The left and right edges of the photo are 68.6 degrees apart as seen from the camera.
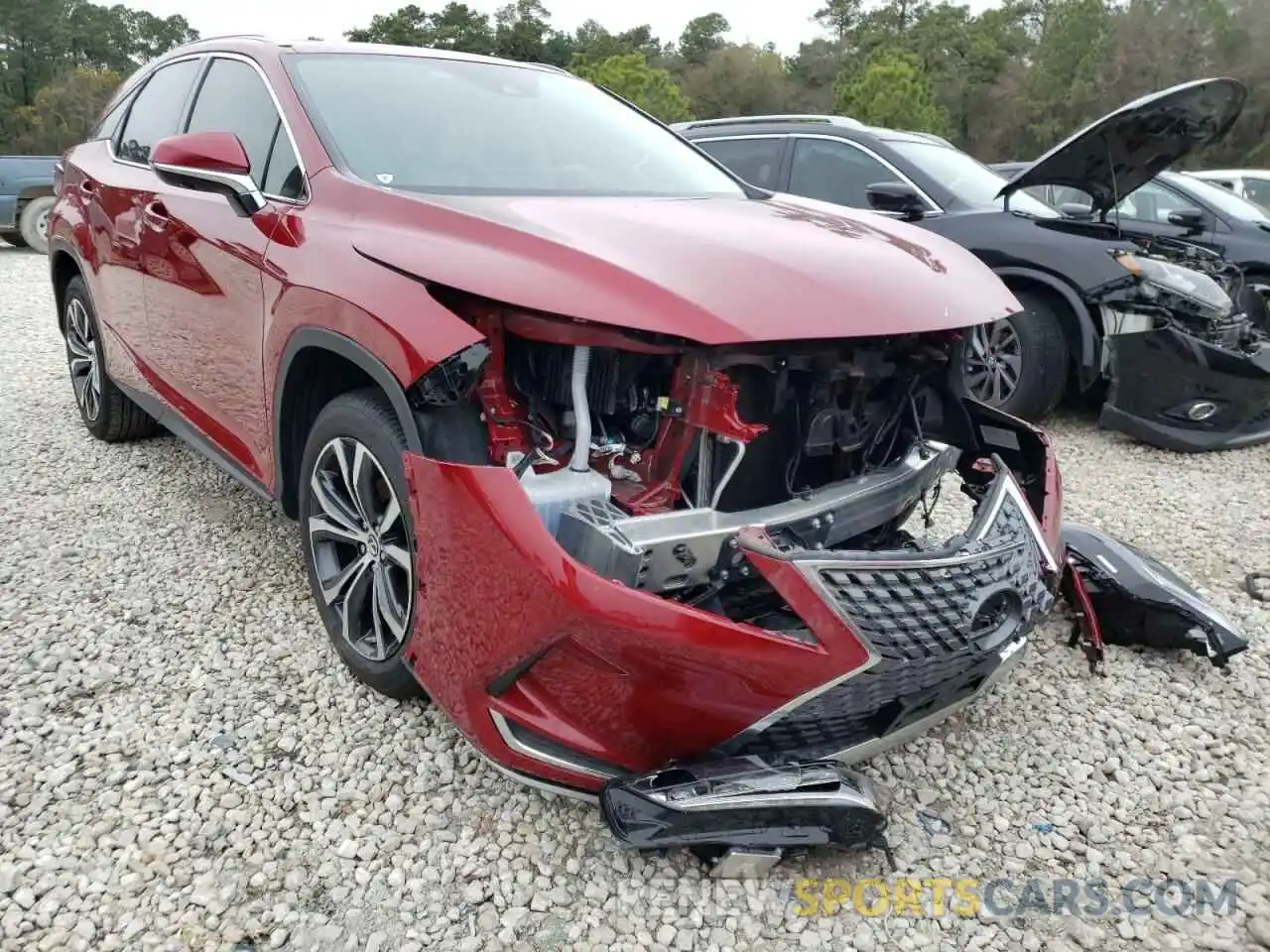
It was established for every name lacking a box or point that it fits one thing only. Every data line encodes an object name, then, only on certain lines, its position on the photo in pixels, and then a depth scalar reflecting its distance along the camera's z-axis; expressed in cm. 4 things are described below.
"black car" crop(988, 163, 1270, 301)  706
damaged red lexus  185
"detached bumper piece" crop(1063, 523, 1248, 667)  287
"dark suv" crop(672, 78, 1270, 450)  469
